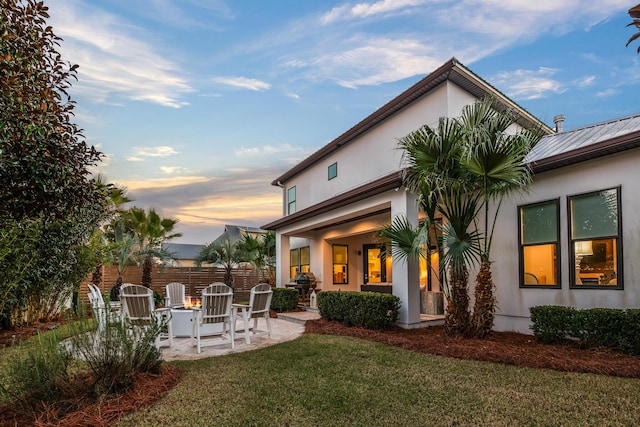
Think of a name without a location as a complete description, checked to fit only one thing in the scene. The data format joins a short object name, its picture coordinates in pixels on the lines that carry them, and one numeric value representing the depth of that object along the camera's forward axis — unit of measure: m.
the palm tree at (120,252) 14.80
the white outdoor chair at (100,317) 4.35
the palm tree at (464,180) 6.50
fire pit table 8.27
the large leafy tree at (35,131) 3.72
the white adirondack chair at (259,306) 7.96
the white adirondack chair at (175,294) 10.57
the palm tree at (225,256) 18.19
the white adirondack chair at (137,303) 6.96
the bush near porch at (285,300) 12.93
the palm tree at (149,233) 16.41
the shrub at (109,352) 4.20
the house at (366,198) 9.03
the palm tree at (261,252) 18.86
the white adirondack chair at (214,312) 7.27
